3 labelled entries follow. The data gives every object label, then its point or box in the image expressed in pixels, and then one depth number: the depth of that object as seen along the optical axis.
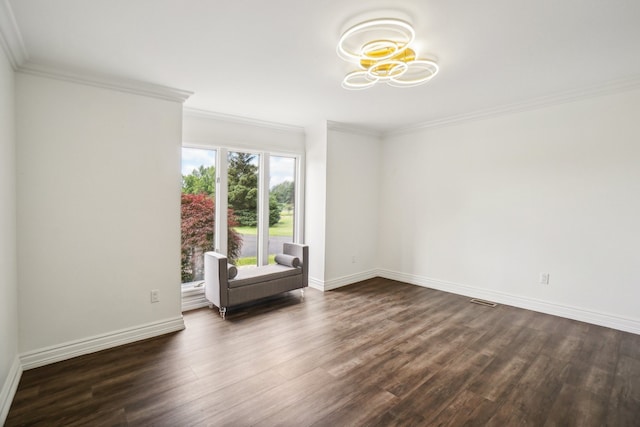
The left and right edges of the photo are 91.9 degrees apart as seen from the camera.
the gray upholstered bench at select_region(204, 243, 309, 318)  3.58
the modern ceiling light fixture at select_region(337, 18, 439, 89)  2.08
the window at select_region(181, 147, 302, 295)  4.02
